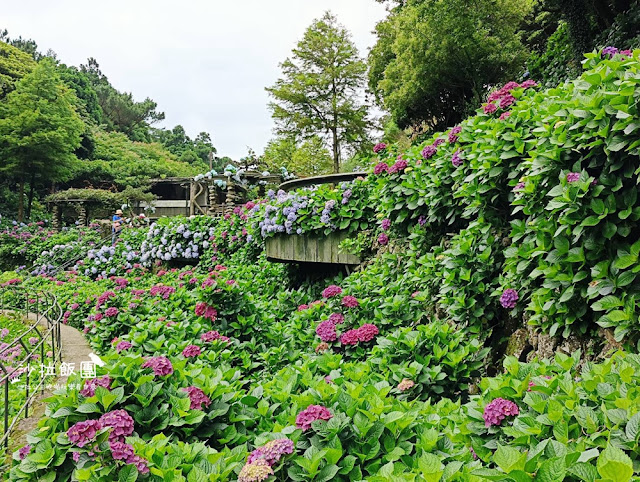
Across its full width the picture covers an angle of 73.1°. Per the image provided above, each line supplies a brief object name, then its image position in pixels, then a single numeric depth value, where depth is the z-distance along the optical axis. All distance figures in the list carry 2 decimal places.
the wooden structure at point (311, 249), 4.86
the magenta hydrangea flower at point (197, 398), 1.71
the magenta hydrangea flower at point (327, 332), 2.94
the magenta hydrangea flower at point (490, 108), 3.09
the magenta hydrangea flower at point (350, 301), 3.14
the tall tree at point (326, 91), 20.17
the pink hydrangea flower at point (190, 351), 2.49
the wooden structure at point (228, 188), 11.45
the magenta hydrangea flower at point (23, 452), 1.51
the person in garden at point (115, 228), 12.39
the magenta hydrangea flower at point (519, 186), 2.36
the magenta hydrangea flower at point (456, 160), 3.07
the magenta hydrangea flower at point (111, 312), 4.36
